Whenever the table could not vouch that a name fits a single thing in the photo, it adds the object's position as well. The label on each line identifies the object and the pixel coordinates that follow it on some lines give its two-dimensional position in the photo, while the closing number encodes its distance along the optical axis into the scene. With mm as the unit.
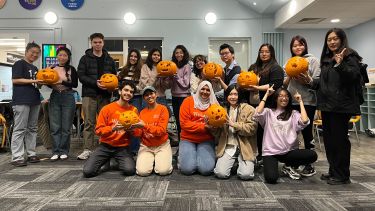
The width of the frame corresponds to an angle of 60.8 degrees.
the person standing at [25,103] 4004
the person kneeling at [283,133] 3398
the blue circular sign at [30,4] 8289
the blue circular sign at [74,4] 8328
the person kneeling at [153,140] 3594
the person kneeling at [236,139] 3445
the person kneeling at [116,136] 3607
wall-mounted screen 8156
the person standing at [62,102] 4301
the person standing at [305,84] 3471
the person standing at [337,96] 3033
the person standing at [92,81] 4301
